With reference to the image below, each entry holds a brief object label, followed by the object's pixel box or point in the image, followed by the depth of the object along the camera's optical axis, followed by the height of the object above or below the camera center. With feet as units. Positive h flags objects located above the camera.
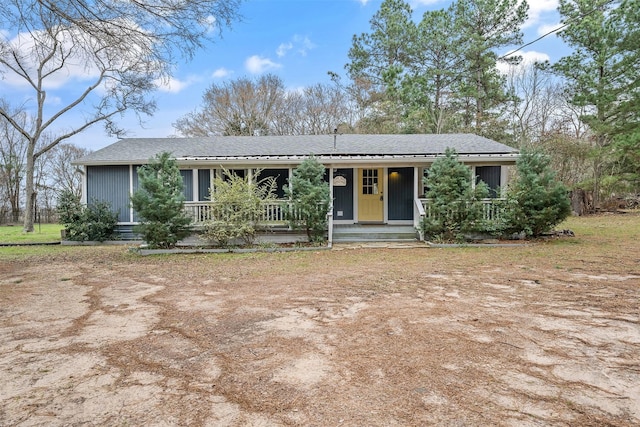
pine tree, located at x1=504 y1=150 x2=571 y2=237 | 30.81 +0.51
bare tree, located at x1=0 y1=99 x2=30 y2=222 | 73.36 +8.36
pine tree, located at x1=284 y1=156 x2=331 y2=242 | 32.12 +0.62
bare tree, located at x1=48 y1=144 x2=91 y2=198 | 77.56 +7.35
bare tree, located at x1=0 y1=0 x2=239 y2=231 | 20.06 +10.11
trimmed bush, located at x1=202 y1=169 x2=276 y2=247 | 32.19 -0.47
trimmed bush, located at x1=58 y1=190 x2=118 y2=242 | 38.50 -1.33
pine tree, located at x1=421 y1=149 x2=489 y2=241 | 32.50 +0.48
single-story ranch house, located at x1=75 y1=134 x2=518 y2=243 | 37.50 +3.84
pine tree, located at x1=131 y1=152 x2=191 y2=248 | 29.99 +0.16
